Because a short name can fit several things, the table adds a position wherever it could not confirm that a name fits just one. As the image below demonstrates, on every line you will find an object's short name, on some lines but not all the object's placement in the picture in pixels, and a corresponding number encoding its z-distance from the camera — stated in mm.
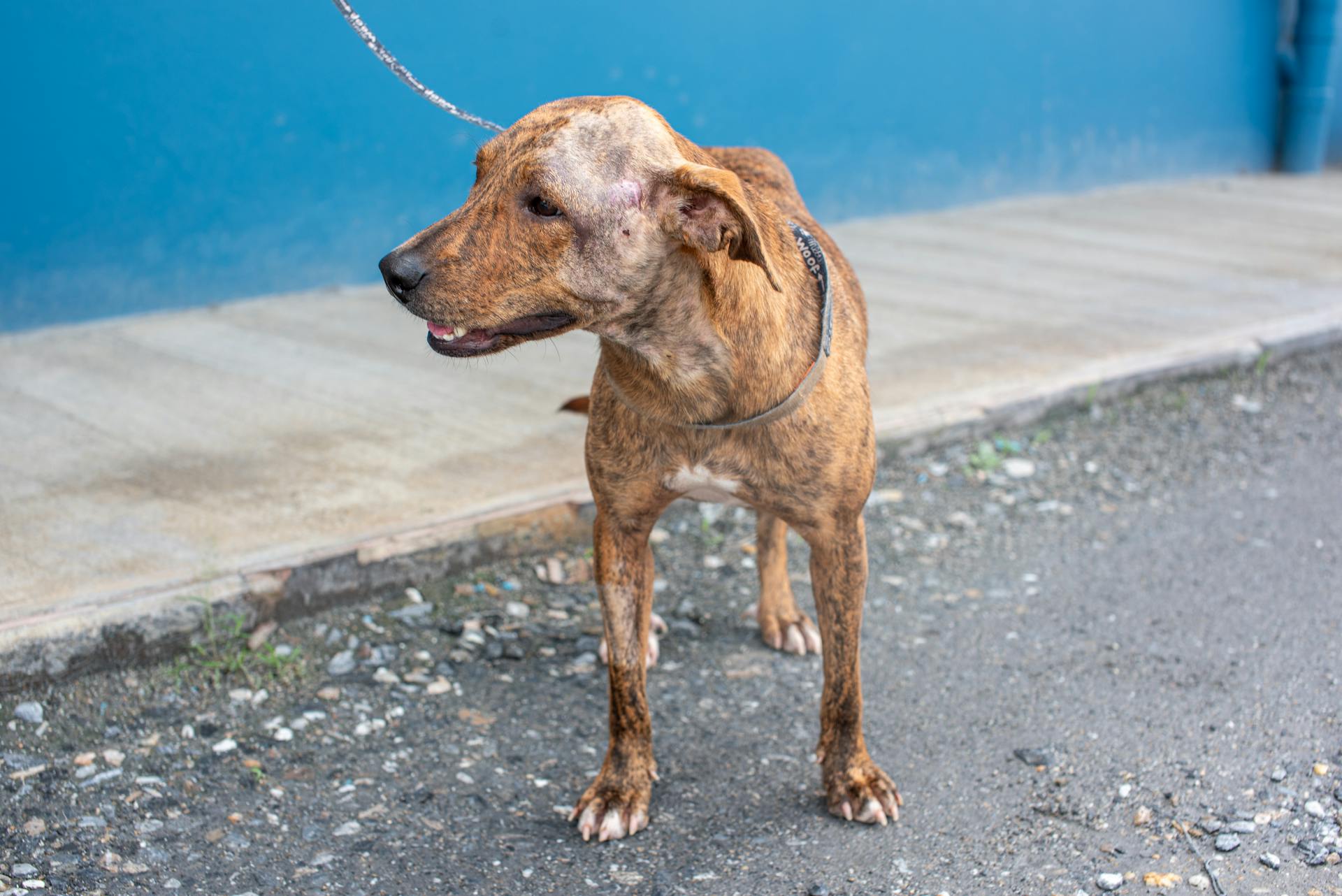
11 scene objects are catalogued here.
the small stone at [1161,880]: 2576
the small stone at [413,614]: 3652
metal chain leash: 3041
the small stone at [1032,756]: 3055
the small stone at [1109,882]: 2582
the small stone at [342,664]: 3402
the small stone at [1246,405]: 5652
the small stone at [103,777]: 2869
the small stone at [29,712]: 3055
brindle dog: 2334
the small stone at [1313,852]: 2629
